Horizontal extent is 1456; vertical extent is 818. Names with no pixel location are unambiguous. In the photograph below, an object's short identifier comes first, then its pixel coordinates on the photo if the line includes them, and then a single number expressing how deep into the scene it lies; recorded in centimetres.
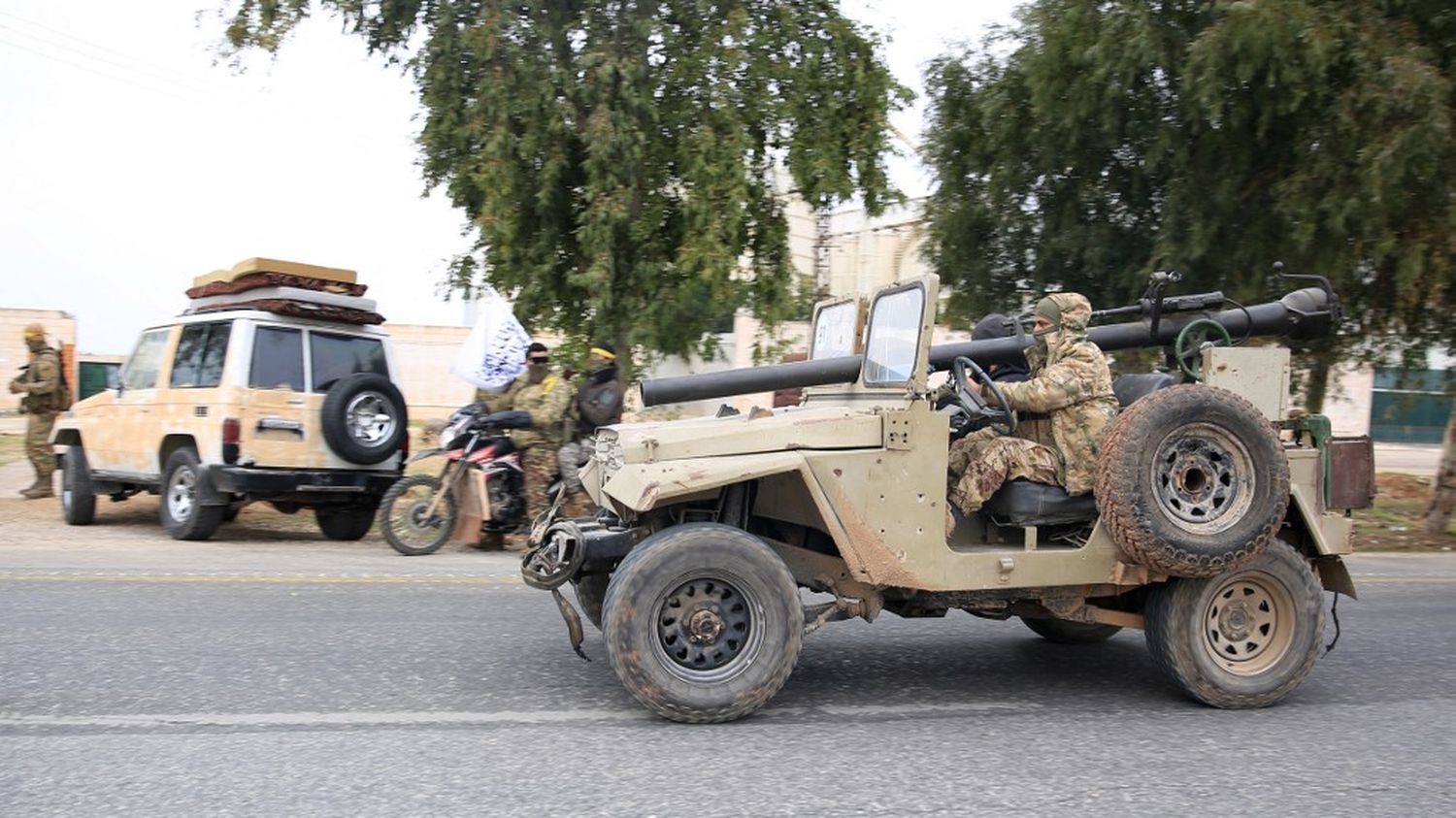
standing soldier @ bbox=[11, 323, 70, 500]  1470
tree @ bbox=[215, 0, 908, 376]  1330
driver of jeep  575
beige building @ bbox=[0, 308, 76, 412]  3189
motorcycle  1106
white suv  1107
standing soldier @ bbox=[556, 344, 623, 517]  1123
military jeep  523
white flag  1183
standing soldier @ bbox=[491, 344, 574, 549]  1138
